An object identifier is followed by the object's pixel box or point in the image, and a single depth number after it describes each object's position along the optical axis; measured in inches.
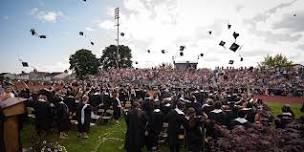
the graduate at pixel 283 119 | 206.9
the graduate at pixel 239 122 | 187.1
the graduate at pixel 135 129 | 211.3
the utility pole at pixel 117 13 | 1060.1
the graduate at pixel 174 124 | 203.0
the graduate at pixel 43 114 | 257.2
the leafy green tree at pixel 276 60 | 1964.1
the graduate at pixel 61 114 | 265.7
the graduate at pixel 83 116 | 259.8
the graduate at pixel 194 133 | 187.5
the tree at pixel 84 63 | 1423.5
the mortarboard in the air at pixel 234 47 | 397.6
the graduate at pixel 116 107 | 334.3
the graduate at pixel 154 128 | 226.6
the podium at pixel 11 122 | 111.3
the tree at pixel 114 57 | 1691.6
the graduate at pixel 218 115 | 212.6
